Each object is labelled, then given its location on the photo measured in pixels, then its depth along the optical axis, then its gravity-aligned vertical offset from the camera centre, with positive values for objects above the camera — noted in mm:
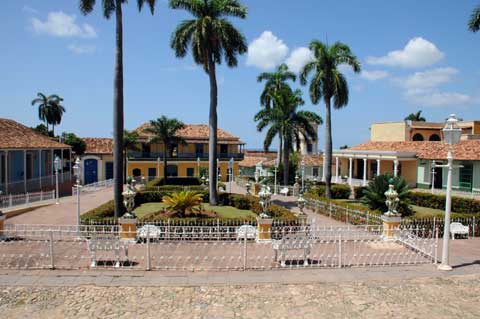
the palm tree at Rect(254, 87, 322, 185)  28859 +2893
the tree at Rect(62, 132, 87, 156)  38781 +1164
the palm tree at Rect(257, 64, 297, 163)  33594 +6995
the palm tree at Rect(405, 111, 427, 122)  59219 +6360
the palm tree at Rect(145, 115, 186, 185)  35281 +2438
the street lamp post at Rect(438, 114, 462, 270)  9555 -159
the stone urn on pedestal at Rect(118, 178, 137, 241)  11820 -2108
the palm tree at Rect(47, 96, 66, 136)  50762 +5648
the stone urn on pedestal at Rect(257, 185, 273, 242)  12016 -2320
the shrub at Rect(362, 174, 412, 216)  16828 -1630
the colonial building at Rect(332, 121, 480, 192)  29531 +141
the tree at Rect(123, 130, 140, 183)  36219 +1308
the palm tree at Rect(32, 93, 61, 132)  50344 +6484
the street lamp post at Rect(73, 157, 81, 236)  15531 -643
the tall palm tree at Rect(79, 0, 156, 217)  15320 +2390
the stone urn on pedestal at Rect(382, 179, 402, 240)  12333 -2101
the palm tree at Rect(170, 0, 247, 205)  19578 +6222
